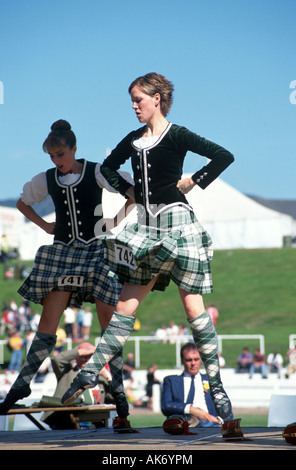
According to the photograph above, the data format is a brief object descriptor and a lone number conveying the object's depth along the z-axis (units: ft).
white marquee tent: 188.34
